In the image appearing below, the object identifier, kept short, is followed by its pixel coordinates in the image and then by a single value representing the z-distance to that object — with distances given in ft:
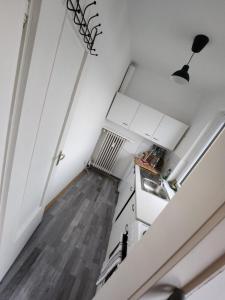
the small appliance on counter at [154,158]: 12.92
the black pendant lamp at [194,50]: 6.21
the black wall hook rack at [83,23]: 3.39
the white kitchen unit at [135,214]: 5.78
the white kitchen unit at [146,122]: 12.09
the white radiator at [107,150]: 13.87
